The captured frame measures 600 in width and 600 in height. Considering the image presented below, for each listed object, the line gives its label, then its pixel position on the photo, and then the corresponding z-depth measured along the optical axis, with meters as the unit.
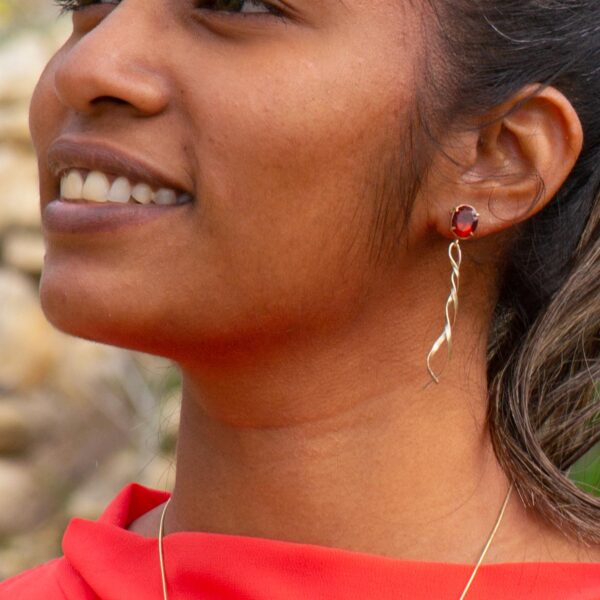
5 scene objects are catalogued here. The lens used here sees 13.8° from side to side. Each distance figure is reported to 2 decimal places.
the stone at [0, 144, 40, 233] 10.04
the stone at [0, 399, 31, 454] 9.54
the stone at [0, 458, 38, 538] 9.33
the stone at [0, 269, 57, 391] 9.55
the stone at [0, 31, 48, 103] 10.11
